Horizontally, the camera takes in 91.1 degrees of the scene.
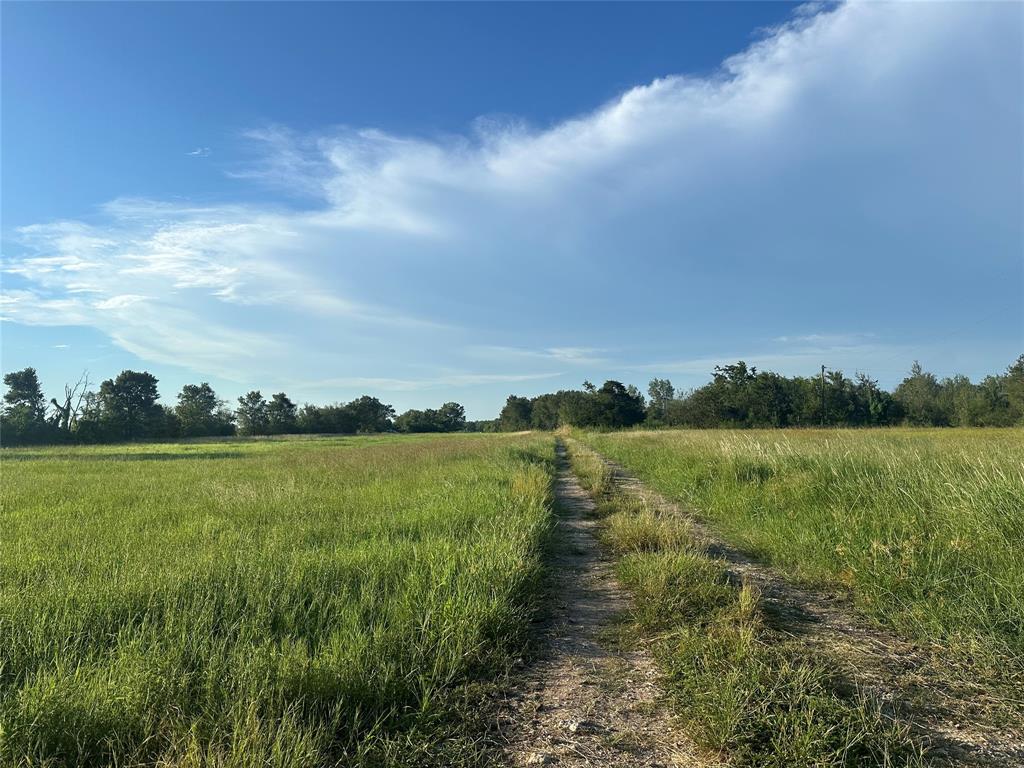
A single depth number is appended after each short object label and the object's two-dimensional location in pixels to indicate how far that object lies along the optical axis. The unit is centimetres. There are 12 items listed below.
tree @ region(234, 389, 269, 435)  8956
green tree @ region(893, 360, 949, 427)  6512
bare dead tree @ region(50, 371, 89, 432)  6186
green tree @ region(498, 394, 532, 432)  12312
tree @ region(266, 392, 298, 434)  9106
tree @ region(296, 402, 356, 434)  9181
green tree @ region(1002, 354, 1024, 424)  4963
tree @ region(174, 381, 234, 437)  7775
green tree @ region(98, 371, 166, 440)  6600
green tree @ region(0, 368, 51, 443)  5753
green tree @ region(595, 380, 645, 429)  7631
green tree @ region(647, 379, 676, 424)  12431
